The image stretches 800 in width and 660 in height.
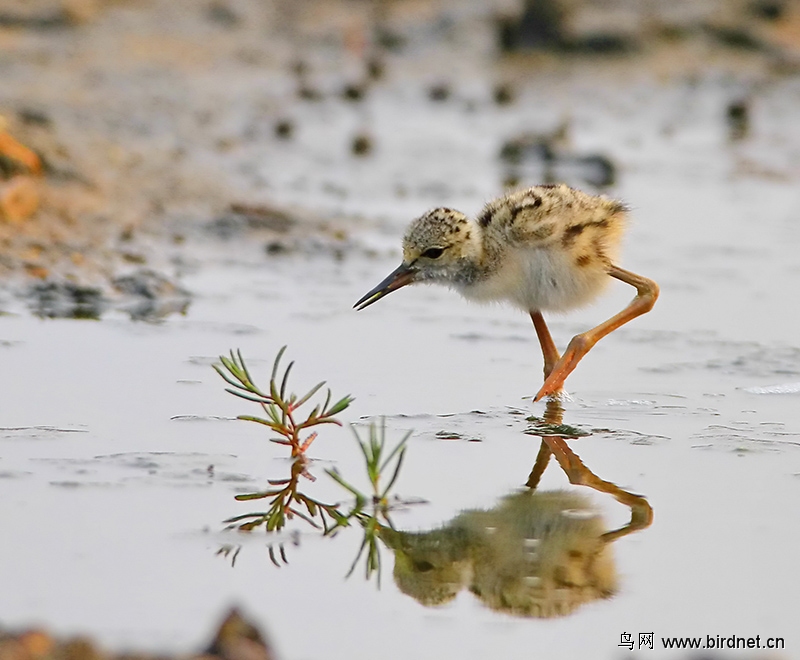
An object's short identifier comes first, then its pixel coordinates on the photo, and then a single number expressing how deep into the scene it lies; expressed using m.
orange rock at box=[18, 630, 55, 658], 5.17
